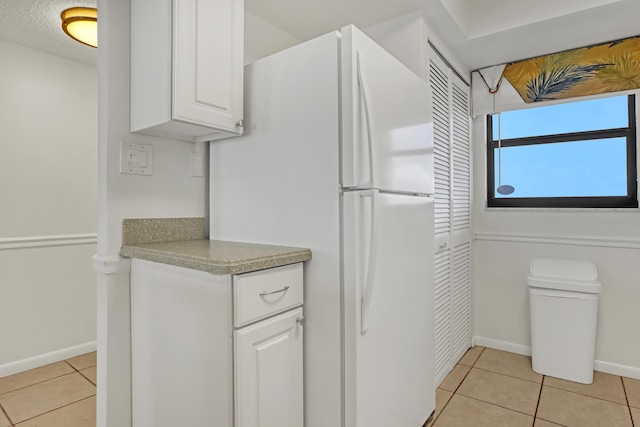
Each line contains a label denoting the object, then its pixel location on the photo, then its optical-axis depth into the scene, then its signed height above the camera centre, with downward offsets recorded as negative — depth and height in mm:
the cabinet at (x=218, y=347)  1130 -471
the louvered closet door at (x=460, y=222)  2527 -76
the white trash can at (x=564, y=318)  2326 -701
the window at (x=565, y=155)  2473 +421
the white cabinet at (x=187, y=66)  1336 +575
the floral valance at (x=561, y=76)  2262 +932
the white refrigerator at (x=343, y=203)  1304 +39
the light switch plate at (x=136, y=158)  1516 +234
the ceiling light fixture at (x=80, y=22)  2111 +1130
